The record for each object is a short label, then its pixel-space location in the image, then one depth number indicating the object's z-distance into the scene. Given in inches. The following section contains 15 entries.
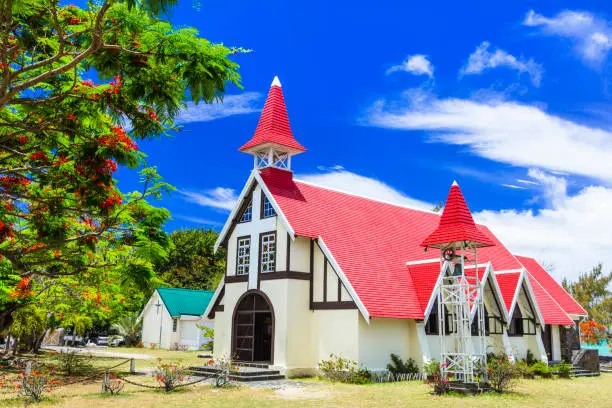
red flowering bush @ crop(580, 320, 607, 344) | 1376.7
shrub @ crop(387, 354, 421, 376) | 910.6
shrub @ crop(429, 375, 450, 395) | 716.0
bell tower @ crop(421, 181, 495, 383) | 766.5
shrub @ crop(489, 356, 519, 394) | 739.4
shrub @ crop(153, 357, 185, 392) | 692.1
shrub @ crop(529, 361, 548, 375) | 1016.6
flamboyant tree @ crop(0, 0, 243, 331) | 325.1
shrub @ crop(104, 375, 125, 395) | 665.6
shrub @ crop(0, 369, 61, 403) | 587.8
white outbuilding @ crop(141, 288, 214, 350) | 1875.0
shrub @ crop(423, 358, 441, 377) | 852.1
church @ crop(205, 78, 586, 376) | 909.8
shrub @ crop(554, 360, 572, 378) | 1051.3
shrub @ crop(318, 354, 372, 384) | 851.4
